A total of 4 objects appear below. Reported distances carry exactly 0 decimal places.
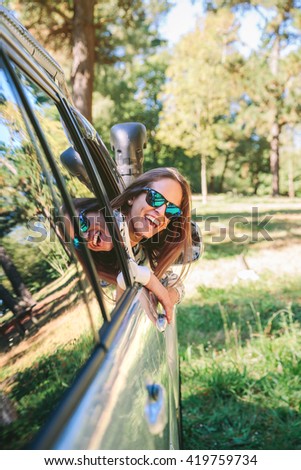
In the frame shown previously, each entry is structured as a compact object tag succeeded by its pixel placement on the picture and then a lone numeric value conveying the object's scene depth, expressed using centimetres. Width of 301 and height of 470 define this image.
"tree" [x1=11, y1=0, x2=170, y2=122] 832
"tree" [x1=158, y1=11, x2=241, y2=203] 1925
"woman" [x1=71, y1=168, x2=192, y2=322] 181
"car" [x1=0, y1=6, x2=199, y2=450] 94
